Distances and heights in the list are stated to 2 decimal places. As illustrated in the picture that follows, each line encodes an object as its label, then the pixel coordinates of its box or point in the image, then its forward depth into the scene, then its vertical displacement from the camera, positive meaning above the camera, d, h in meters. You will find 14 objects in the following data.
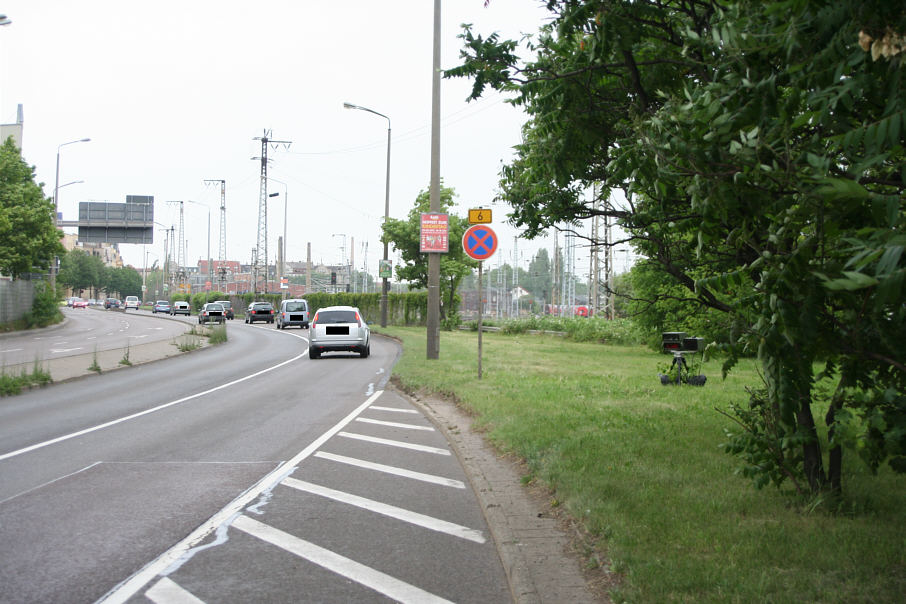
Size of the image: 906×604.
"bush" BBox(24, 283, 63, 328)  45.19 -1.07
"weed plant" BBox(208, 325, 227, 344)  32.28 -1.79
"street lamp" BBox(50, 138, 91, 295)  50.39 +6.00
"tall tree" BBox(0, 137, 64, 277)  41.56 +3.82
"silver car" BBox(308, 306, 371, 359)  24.86 -1.19
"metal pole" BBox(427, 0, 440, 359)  19.94 +0.93
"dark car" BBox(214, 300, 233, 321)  66.24 -1.39
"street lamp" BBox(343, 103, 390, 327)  44.25 +0.74
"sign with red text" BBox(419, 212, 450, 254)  19.58 +1.70
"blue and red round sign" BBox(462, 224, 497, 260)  14.45 +1.12
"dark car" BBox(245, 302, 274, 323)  58.22 -1.28
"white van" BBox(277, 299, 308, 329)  48.94 -1.14
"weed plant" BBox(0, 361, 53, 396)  15.06 -1.88
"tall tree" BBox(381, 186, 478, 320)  48.88 +3.01
